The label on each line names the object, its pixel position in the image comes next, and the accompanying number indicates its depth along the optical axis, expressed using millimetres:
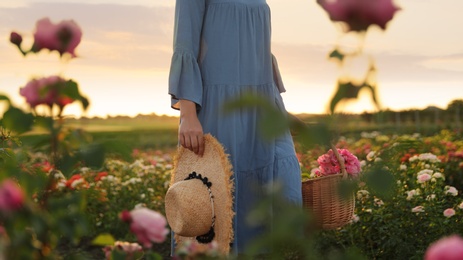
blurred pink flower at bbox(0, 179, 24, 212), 1384
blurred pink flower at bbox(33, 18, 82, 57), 1772
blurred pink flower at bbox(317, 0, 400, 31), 1361
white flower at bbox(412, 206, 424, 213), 4289
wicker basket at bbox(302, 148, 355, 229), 3128
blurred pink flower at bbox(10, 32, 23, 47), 2109
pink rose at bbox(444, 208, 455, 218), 4191
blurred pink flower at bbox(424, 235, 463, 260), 1213
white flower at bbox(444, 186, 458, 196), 4602
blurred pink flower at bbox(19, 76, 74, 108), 1754
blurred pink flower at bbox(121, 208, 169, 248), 1629
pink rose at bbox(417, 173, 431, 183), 4680
